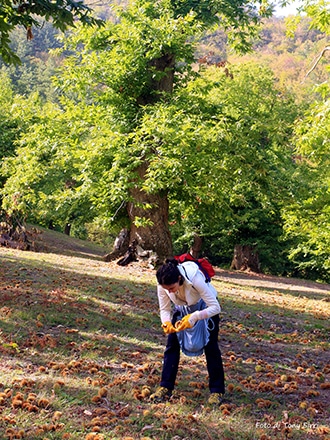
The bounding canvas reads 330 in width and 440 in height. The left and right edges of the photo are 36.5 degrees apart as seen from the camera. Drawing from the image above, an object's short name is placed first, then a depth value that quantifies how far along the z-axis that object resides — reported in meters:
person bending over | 4.93
